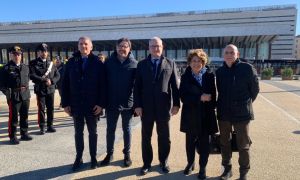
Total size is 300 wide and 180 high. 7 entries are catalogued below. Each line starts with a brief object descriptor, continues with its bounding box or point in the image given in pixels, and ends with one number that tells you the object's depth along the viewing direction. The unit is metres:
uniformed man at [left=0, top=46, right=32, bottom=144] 4.19
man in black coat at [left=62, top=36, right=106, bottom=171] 3.20
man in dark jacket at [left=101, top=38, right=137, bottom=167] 3.26
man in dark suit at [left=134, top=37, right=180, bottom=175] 3.09
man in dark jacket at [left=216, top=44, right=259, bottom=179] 2.83
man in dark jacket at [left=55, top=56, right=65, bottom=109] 6.85
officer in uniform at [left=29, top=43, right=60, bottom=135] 4.67
